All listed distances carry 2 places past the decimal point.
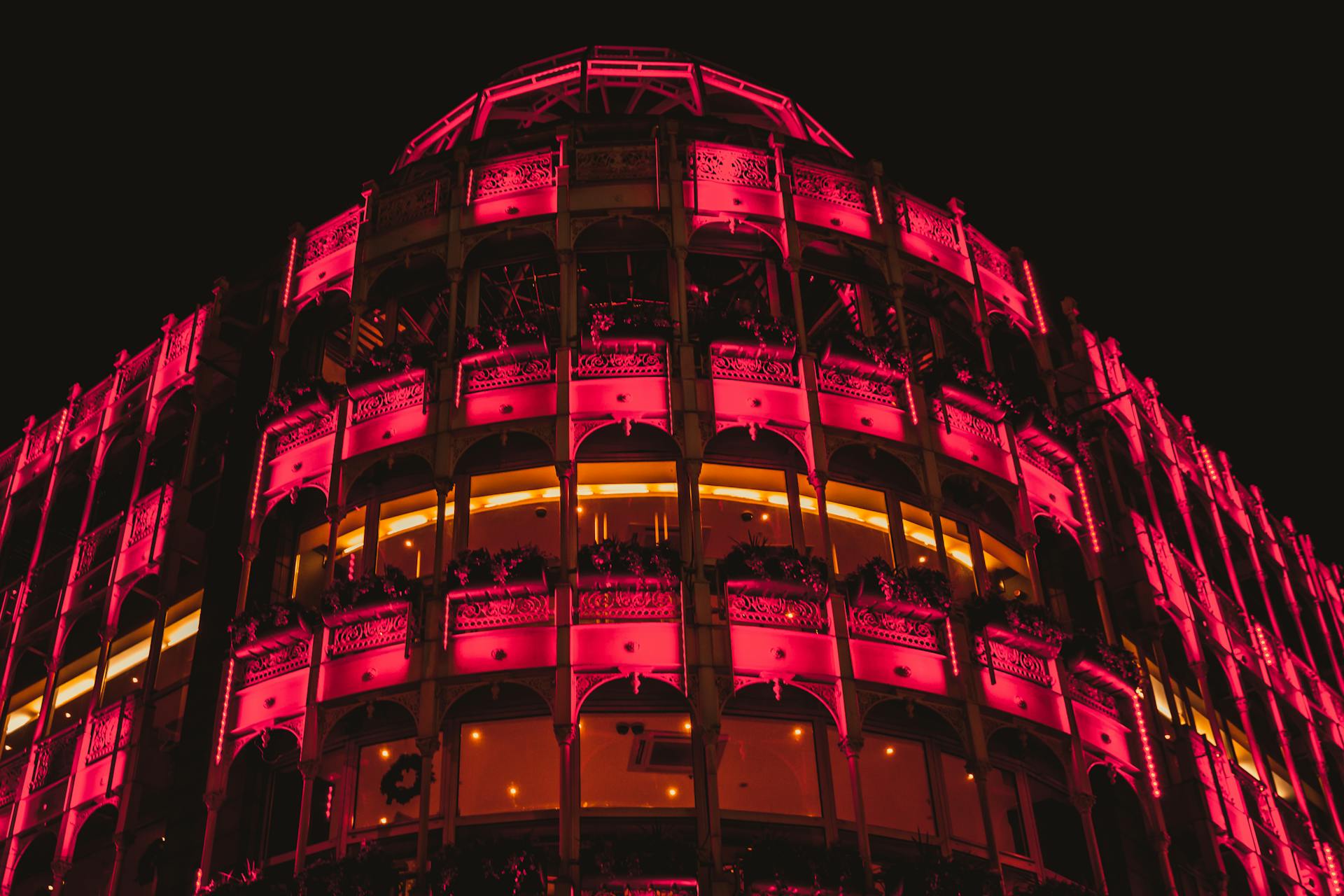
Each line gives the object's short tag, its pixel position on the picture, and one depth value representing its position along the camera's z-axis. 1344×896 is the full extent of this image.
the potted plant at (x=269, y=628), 25.17
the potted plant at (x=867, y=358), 27.12
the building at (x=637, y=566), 23.45
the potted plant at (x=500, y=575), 23.70
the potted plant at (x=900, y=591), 24.28
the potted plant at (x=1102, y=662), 26.19
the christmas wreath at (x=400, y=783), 23.80
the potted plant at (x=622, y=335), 26.41
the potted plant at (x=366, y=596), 24.31
